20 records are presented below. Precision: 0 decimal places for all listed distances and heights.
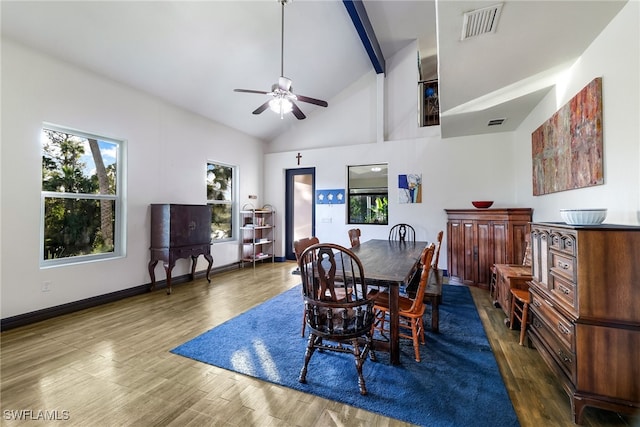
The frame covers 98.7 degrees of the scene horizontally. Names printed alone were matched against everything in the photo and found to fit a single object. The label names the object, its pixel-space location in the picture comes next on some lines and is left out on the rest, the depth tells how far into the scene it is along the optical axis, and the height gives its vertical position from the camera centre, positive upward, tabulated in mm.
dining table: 2031 -442
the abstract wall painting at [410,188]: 5184 +541
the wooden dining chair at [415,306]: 2128 -760
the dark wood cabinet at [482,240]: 3871 -365
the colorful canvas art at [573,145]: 2121 +664
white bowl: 1629 -3
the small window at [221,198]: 5375 +386
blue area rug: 1663 -1158
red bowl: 4344 +192
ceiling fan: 3107 +1416
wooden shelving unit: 5895 -354
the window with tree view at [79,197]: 3189 +269
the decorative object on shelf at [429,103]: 5305 +2225
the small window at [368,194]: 5576 +464
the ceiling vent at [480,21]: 1845 +1389
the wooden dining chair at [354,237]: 3902 -299
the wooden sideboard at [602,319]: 1459 -575
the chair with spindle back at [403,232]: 5148 -300
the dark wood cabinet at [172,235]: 4043 -262
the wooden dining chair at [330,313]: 1835 -697
